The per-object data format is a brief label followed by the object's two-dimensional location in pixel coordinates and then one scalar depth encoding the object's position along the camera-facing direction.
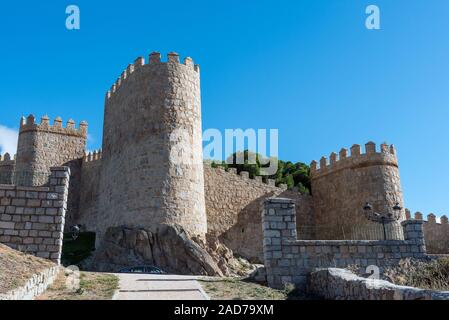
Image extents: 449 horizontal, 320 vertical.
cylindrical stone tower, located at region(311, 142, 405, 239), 26.41
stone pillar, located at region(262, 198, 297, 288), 12.23
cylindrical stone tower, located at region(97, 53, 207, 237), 20.36
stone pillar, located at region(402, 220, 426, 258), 13.18
